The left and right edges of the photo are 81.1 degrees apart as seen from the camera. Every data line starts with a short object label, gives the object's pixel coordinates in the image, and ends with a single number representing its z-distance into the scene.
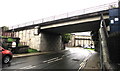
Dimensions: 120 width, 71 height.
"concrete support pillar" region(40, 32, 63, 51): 18.14
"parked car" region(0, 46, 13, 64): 6.62
